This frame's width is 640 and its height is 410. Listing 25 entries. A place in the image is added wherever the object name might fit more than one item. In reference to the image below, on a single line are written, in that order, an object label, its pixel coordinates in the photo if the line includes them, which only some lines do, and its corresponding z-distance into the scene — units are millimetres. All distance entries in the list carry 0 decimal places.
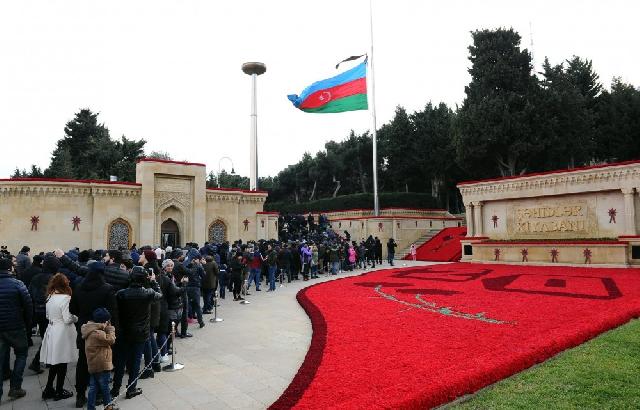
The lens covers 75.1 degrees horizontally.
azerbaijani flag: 31422
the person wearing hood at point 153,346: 6930
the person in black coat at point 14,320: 6109
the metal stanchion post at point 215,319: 11250
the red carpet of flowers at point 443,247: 29781
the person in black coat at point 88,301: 5953
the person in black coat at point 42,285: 7680
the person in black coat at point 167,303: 7777
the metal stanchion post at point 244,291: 14095
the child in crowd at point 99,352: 5383
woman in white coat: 6074
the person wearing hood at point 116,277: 6789
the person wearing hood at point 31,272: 8766
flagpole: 31109
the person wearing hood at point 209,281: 12102
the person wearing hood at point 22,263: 10070
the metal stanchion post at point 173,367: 7241
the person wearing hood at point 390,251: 26609
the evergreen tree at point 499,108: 34438
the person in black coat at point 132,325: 6145
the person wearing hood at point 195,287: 10508
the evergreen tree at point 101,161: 44781
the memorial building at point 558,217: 21109
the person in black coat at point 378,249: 26808
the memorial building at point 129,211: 20969
